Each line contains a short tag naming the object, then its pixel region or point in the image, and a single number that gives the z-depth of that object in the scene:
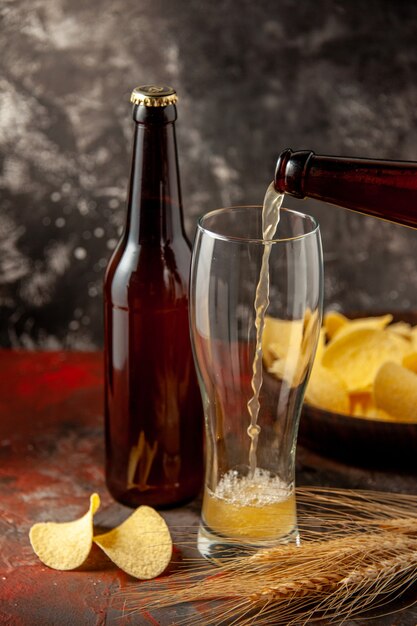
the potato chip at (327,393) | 1.10
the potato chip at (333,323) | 1.21
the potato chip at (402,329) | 1.19
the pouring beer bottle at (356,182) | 0.91
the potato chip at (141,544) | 0.97
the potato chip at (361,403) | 1.13
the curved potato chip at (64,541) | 0.98
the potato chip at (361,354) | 1.13
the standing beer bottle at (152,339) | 0.99
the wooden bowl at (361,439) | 1.07
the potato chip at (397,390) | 1.07
